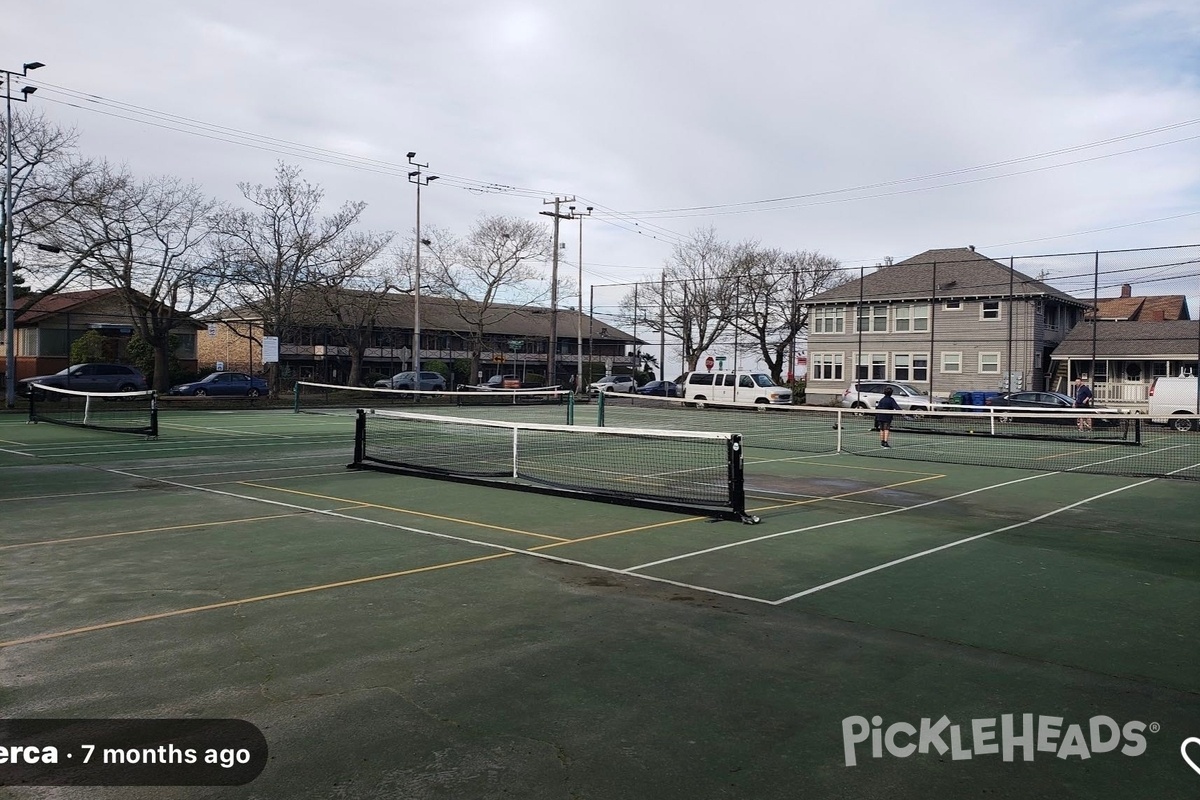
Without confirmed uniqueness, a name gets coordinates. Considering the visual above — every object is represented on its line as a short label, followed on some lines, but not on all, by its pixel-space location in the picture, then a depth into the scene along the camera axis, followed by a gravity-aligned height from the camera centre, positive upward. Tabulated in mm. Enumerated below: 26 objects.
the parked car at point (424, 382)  57375 -659
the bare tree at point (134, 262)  39812 +5347
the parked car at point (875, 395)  41031 -909
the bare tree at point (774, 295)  67938 +6257
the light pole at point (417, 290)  48500 +4705
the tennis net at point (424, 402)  42500 -1722
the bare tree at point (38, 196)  37844 +7690
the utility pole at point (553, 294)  54625 +5001
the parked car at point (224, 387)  47594 -926
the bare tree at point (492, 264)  61750 +7866
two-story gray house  49781 +3072
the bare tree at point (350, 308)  52156 +4123
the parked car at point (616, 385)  61541 -806
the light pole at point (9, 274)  34781 +3821
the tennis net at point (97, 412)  27328 -1734
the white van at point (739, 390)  45969 -790
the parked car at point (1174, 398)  33625 -761
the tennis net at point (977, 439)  21688 -2051
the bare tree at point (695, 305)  67375 +5505
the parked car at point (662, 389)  57438 -1015
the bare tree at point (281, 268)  47562 +5803
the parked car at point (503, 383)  61394 -737
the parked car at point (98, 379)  42034 -495
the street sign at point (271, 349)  43781 +1113
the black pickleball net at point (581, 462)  13422 -1967
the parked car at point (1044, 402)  35894 -1069
